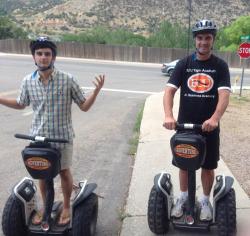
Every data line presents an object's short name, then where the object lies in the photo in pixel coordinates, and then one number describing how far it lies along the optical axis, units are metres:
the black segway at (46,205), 2.72
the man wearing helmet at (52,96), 2.84
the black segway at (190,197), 2.77
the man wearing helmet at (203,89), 2.86
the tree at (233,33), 39.47
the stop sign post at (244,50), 13.59
